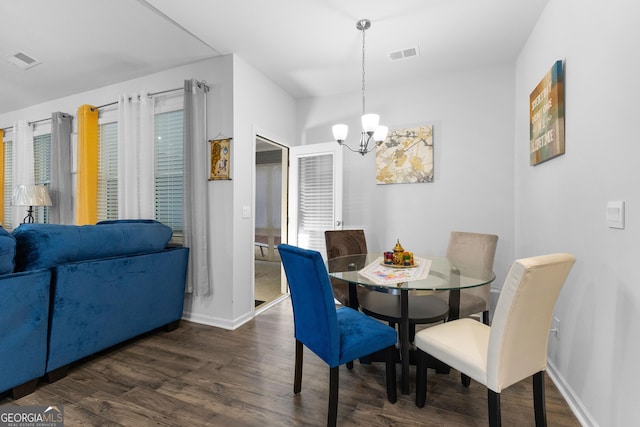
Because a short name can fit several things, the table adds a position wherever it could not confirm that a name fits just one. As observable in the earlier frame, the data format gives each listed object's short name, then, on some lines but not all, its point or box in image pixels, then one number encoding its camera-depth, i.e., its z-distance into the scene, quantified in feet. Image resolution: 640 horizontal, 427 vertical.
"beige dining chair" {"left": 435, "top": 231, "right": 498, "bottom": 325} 7.22
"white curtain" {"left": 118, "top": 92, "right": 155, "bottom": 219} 10.30
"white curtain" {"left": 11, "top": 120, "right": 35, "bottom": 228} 13.74
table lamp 12.08
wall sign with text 6.31
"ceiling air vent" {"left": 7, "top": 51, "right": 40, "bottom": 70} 9.64
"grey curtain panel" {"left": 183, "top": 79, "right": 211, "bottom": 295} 9.36
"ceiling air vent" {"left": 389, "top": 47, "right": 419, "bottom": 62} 9.23
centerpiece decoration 7.04
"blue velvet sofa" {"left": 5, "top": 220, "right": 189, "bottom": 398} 6.16
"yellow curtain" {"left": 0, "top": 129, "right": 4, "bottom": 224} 14.97
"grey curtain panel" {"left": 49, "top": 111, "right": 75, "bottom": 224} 12.31
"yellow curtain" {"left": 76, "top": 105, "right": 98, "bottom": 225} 11.53
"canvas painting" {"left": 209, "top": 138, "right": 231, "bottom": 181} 9.41
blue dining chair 4.83
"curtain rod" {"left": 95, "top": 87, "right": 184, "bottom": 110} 10.07
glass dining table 5.46
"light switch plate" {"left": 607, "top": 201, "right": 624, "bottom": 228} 4.31
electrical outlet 6.47
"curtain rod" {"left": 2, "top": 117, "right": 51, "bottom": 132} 13.36
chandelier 7.58
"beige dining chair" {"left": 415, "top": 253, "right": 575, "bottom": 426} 3.95
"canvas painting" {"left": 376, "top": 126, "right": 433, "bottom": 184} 11.01
